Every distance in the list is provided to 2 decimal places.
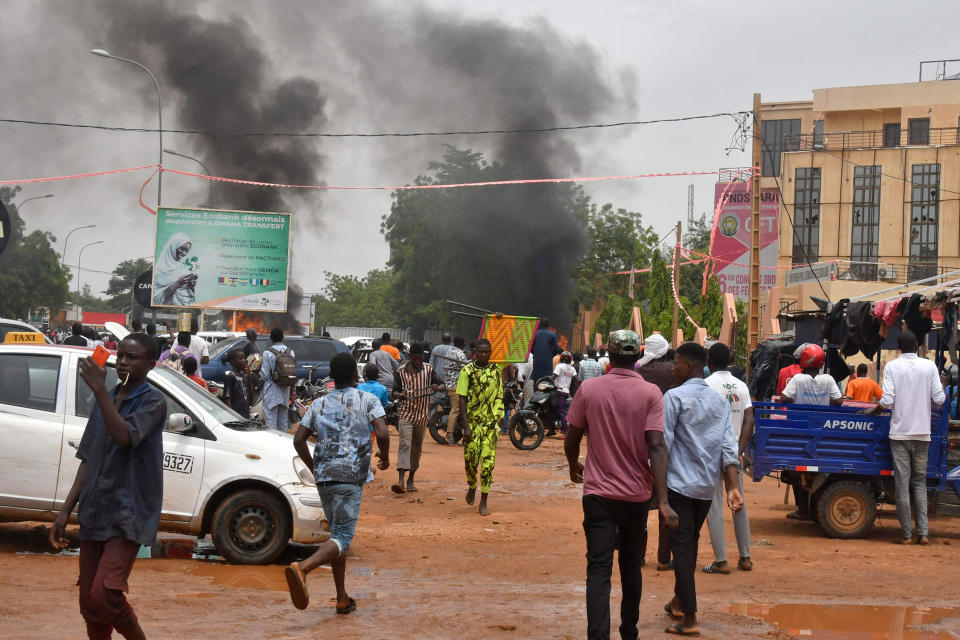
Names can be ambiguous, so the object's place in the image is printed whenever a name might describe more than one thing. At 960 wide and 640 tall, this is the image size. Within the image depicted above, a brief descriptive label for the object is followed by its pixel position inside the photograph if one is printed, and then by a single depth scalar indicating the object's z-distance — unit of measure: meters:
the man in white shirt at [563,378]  19.36
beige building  49.75
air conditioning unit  45.47
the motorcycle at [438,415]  18.45
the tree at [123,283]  115.59
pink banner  51.78
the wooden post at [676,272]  29.88
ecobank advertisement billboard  28.38
